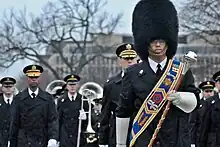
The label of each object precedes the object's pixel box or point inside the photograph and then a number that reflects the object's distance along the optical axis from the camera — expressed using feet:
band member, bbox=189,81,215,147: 51.23
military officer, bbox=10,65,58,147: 39.99
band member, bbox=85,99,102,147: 53.67
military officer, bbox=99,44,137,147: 34.93
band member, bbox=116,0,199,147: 22.71
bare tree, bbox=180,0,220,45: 106.83
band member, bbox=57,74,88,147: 52.54
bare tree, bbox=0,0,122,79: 154.71
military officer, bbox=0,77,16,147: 50.91
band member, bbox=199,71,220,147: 40.11
